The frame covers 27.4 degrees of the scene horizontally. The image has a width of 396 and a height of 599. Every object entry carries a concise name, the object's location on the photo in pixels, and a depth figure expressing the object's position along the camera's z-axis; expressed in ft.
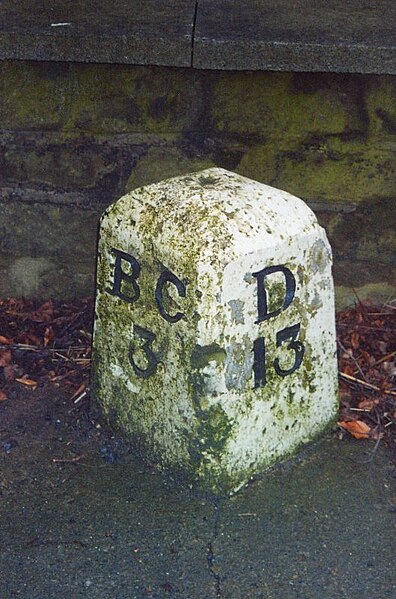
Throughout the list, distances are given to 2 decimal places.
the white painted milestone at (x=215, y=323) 8.44
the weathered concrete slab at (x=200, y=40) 9.71
